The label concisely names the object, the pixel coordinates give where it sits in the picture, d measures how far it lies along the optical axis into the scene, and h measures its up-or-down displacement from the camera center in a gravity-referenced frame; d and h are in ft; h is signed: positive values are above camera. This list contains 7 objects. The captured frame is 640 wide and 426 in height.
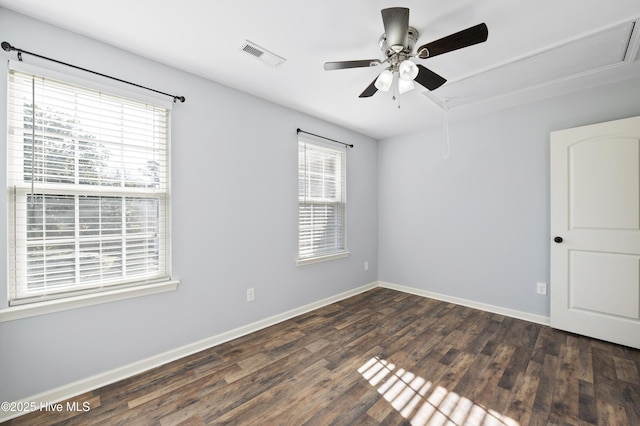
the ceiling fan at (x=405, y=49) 4.95 +3.26
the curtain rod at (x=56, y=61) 5.42 +3.30
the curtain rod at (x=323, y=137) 10.79 +3.27
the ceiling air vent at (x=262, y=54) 6.75 +4.10
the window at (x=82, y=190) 5.69 +0.56
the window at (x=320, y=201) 11.26 +0.54
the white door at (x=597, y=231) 8.16 -0.57
